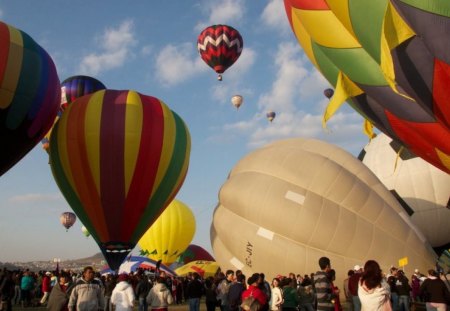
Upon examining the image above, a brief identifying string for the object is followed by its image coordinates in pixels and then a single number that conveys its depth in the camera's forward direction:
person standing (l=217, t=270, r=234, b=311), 9.03
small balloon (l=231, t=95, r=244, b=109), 29.48
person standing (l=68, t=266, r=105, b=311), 5.91
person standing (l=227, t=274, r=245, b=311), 6.74
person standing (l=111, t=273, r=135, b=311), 6.57
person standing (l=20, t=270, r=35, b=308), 14.20
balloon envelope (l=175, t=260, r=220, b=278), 24.23
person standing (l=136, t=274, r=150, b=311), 11.14
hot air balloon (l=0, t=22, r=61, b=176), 13.05
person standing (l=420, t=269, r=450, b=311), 6.39
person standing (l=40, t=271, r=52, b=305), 13.89
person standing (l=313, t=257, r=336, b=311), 5.96
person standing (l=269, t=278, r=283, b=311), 7.48
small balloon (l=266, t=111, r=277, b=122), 29.12
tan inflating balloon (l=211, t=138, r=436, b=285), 12.48
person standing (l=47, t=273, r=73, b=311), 6.16
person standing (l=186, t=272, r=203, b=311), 9.59
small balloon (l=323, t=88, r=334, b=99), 24.88
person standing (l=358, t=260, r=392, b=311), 4.09
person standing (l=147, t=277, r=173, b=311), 7.35
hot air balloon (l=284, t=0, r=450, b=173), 5.42
